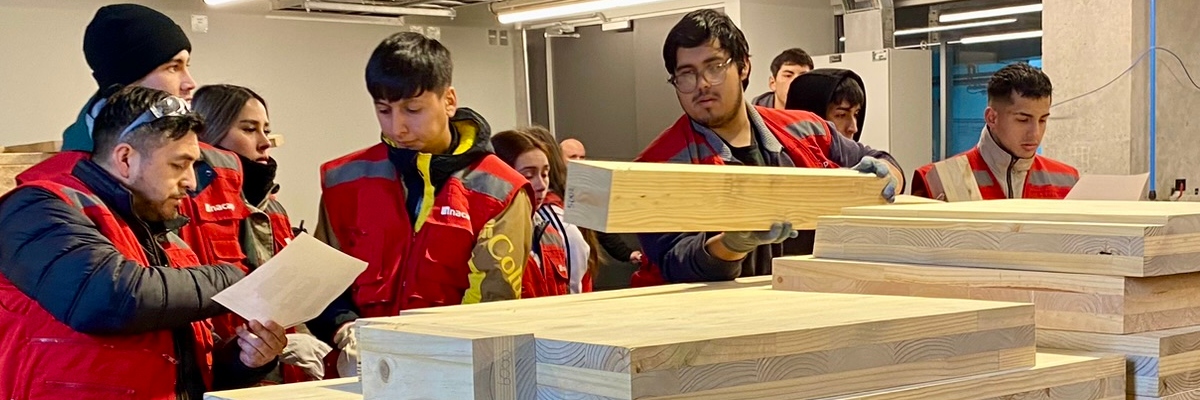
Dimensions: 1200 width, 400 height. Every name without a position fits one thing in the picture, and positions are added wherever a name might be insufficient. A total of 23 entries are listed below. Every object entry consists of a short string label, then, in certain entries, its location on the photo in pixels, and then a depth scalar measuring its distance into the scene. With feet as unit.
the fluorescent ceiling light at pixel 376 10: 30.09
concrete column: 20.85
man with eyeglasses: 9.47
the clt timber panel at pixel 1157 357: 6.81
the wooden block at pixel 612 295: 7.12
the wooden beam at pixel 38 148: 19.33
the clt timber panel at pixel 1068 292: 6.86
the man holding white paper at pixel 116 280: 7.93
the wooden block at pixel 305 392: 6.59
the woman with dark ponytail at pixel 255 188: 9.14
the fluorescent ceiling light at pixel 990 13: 25.71
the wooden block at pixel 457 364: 5.24
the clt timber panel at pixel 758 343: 5.03
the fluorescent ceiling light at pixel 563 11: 28.39
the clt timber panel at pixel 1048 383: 5.91
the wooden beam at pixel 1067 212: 6.89
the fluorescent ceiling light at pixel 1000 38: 25.92
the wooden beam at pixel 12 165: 15.52
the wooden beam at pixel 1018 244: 6.75
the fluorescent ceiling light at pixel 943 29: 26.37
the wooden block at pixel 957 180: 10.33
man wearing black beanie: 10.05
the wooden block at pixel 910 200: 9.20
